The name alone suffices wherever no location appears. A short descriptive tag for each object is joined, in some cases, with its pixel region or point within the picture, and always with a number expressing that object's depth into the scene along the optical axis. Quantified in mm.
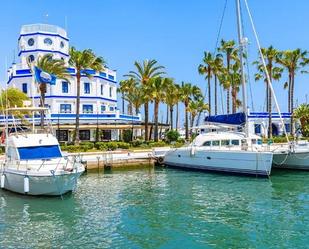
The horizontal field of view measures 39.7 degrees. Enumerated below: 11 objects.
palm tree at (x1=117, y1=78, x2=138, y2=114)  85256
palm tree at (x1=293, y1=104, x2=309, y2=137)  65938
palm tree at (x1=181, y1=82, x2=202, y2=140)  70669
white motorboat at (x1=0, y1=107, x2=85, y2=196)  26156
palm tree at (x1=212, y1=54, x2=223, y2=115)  73000
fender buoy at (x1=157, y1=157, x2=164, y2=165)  45606
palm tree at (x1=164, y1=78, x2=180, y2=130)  64438
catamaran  35312
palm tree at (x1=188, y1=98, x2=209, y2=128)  75312
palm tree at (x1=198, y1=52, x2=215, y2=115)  73125
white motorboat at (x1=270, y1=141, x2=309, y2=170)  38688
